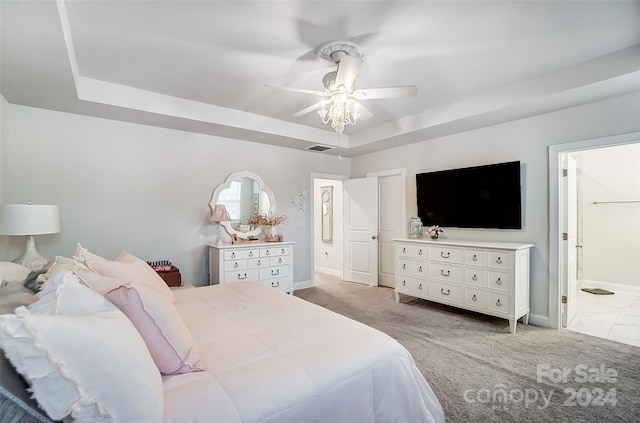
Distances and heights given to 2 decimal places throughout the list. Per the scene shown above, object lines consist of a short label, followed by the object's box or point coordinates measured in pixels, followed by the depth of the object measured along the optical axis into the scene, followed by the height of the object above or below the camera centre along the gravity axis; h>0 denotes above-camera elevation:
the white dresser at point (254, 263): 3.86 -0.70
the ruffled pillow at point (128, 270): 1.66 -0.34
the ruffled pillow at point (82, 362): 0.71 -0.39
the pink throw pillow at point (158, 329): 1.12 -0.45
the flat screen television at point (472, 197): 3.60 +0.20
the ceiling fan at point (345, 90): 2.31 +0.96
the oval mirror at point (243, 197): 4.32 +0.24
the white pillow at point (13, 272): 1.38 -0.29
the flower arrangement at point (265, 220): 4.59 -0.12
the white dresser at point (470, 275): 3.21 -0.77
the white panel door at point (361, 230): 5.29 -0.34
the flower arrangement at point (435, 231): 4.25 -0.29
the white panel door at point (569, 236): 3.29 -0.29
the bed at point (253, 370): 0.85 -0.63
